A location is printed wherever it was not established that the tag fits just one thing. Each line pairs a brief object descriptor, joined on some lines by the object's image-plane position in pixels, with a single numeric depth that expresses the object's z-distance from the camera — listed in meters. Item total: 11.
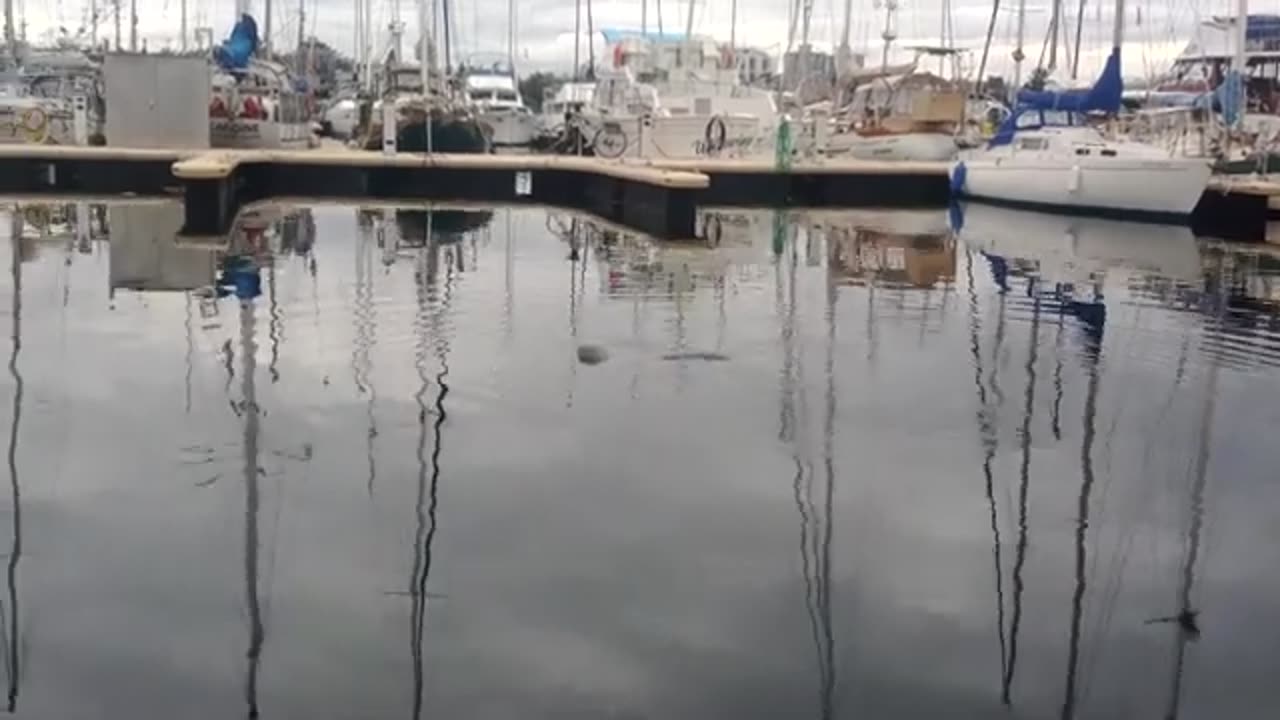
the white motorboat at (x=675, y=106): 36.06
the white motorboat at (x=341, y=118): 48.89
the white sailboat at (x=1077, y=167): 26.73
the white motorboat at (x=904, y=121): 39.50
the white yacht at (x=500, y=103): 49.06
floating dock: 24.92
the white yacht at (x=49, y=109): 32.25
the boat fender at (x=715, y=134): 35.91
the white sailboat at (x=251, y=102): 32.94
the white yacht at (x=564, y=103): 47.06
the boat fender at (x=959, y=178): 31.36
